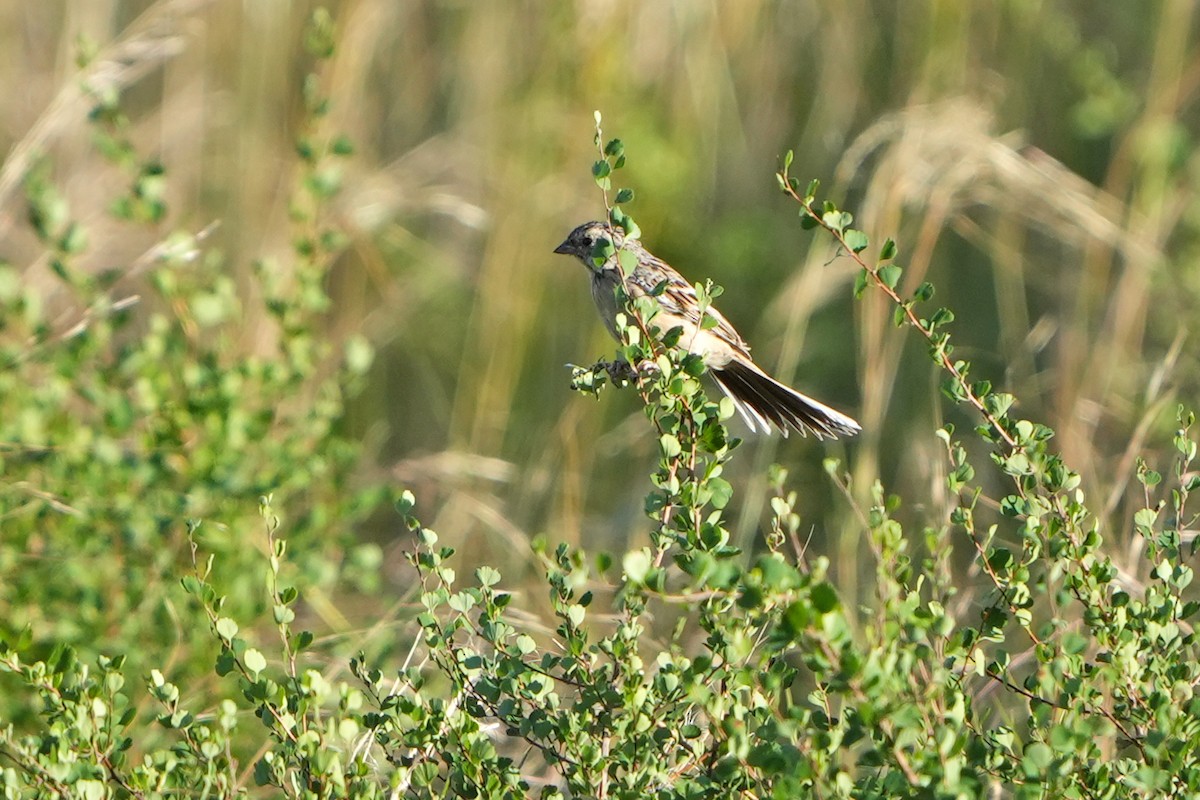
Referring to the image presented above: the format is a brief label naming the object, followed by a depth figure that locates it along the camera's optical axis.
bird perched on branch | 7.45
